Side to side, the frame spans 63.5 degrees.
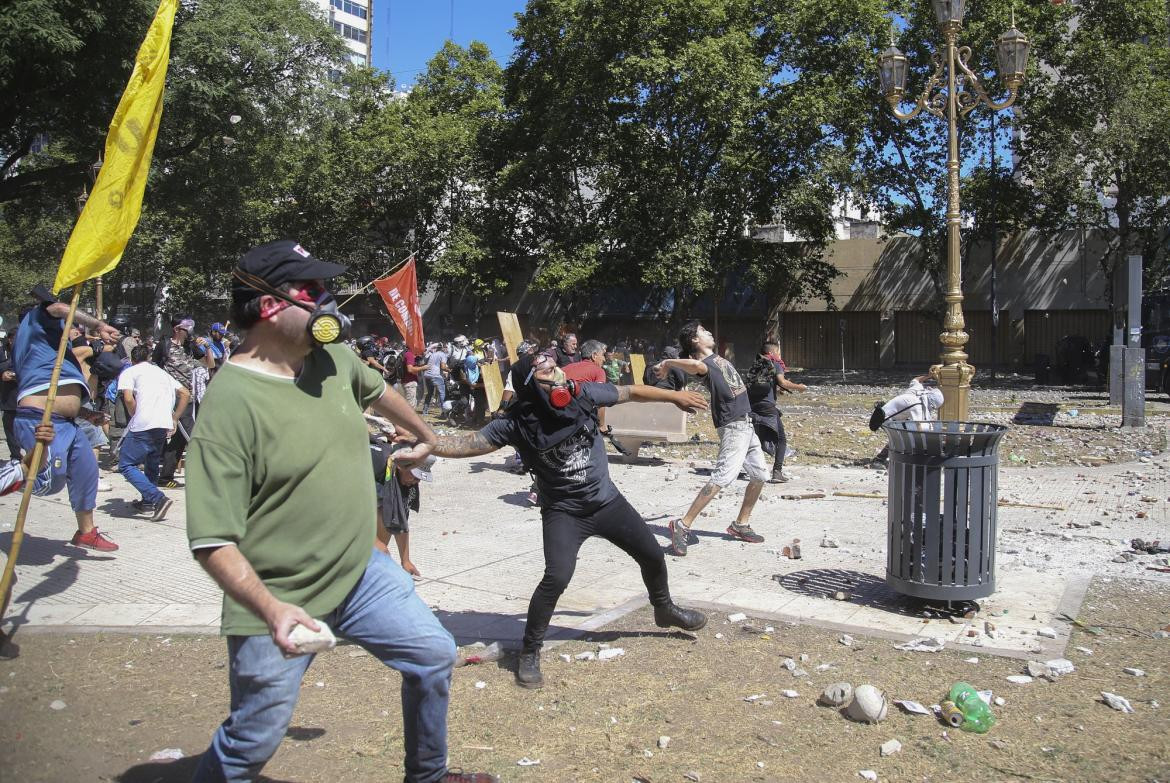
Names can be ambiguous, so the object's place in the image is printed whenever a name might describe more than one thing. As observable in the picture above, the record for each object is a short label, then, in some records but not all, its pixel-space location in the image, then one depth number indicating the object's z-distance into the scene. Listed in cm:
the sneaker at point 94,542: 722
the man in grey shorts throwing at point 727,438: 757
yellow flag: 507
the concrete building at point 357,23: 9019
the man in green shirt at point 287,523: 256
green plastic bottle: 406
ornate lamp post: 1193
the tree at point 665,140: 2758
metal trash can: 542
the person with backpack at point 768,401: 1062
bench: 1211
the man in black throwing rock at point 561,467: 479
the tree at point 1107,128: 2572
